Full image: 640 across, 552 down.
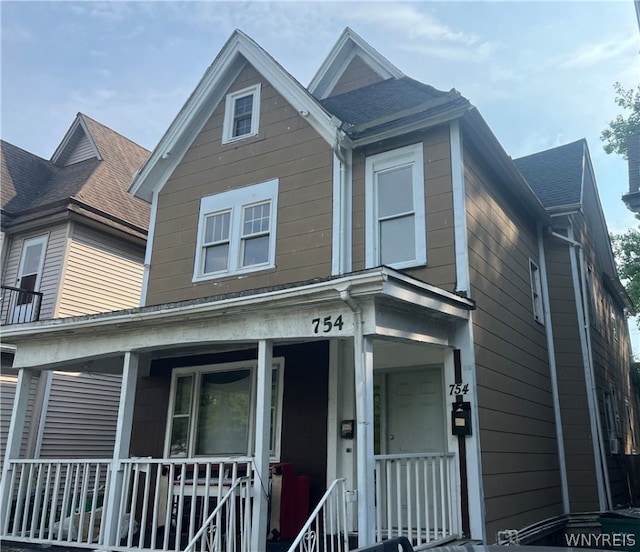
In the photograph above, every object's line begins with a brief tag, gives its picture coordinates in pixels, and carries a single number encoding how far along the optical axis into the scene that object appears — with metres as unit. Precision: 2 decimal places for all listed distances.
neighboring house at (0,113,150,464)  12.63
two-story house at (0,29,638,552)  6.43
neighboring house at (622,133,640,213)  8.27
